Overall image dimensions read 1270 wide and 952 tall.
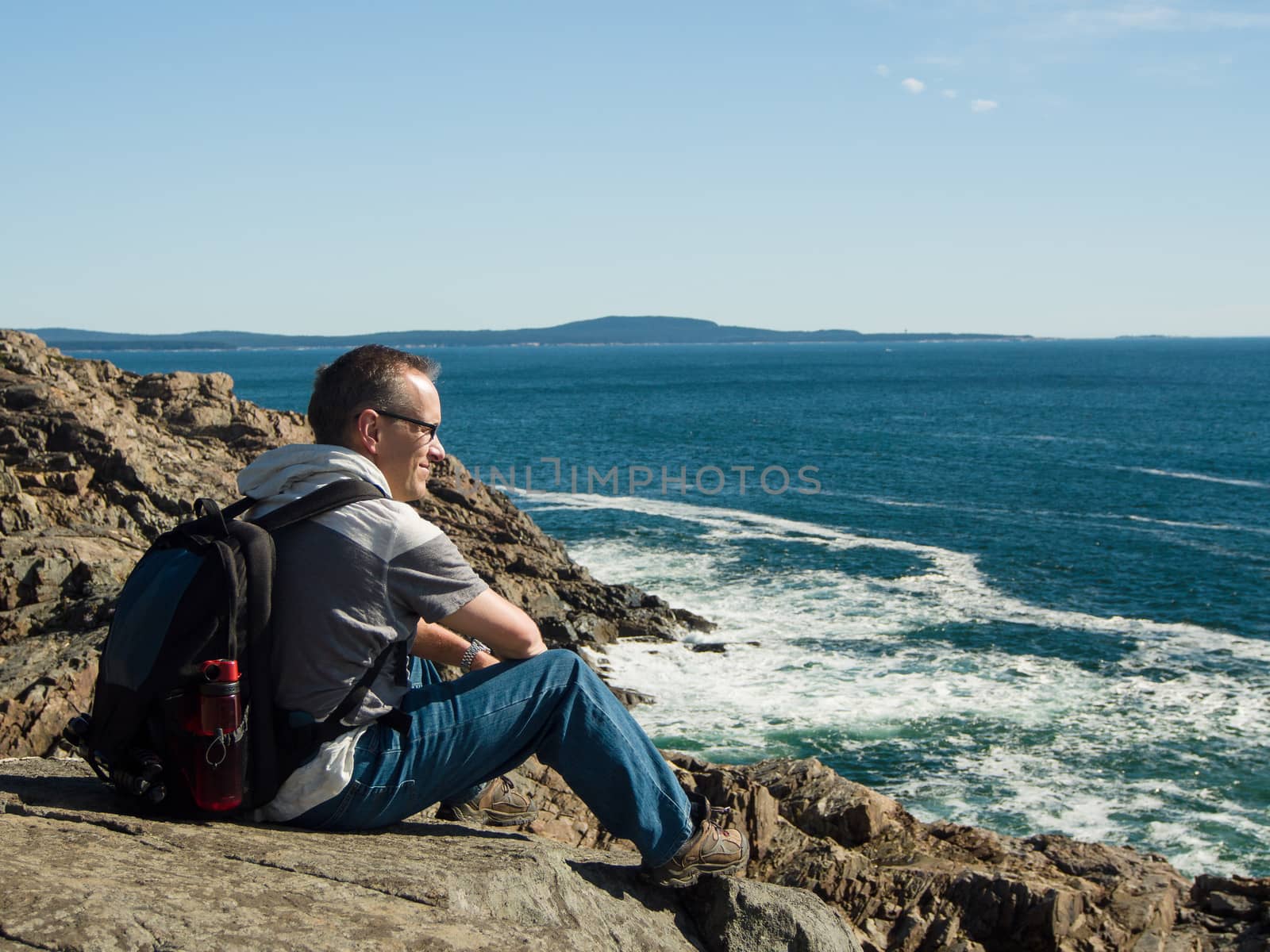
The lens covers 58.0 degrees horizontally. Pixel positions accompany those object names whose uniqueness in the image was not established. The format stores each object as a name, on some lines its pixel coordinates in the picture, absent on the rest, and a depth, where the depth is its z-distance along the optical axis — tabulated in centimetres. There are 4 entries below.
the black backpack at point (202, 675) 419
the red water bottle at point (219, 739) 418
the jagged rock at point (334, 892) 370
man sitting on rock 436
